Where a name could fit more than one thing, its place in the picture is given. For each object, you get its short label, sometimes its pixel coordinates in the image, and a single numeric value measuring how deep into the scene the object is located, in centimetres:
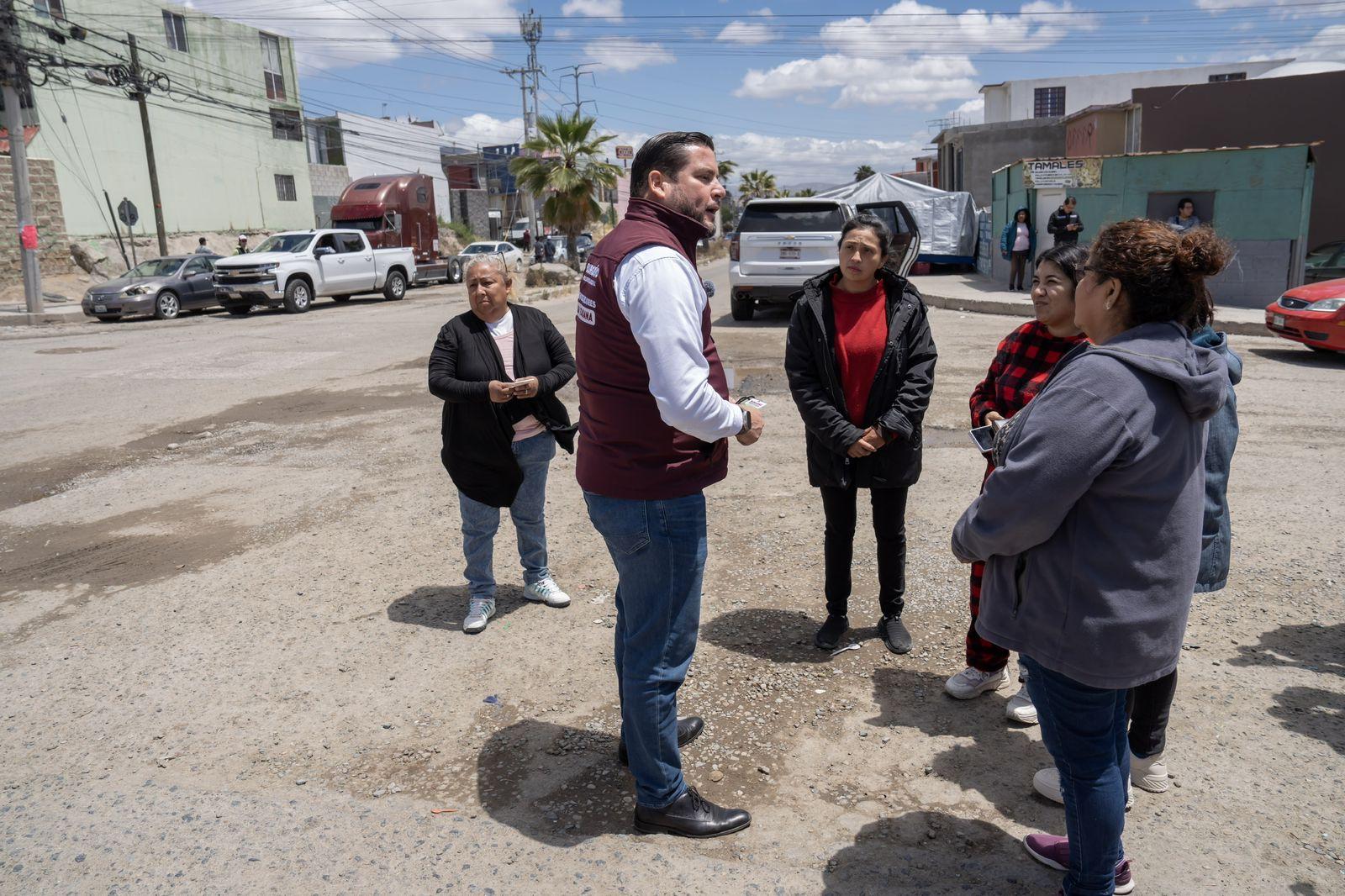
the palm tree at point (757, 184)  8350
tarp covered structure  2523
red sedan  1068
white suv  1431
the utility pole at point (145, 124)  2600
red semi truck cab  2878
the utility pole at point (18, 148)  1997
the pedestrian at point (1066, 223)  1647
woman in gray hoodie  206
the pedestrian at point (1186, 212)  1526
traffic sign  2681
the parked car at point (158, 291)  2034
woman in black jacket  382
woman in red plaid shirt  336
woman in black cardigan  427
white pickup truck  2066
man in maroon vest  249
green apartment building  2823
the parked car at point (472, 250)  3172
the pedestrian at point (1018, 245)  1853
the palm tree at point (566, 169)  3077
